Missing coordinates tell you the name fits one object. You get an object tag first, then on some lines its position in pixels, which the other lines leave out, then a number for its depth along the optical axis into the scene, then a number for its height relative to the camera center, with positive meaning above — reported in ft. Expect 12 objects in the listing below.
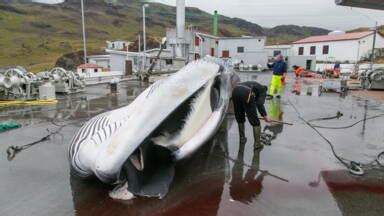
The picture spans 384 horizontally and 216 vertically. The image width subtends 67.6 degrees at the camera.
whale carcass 10.91 -3.29
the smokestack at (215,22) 175.82 +23.39
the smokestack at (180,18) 99.97 +14.46
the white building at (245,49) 131.23 +5.82
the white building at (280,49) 164.86 +7.01
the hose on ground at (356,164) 13.77 -5.15
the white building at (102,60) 127.40 -0.65
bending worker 17.13 -2.50
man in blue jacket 32.86 -1.33
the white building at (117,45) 212.43 +10.58
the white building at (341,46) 148.77 +8.64
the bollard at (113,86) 44.87 -4.16
